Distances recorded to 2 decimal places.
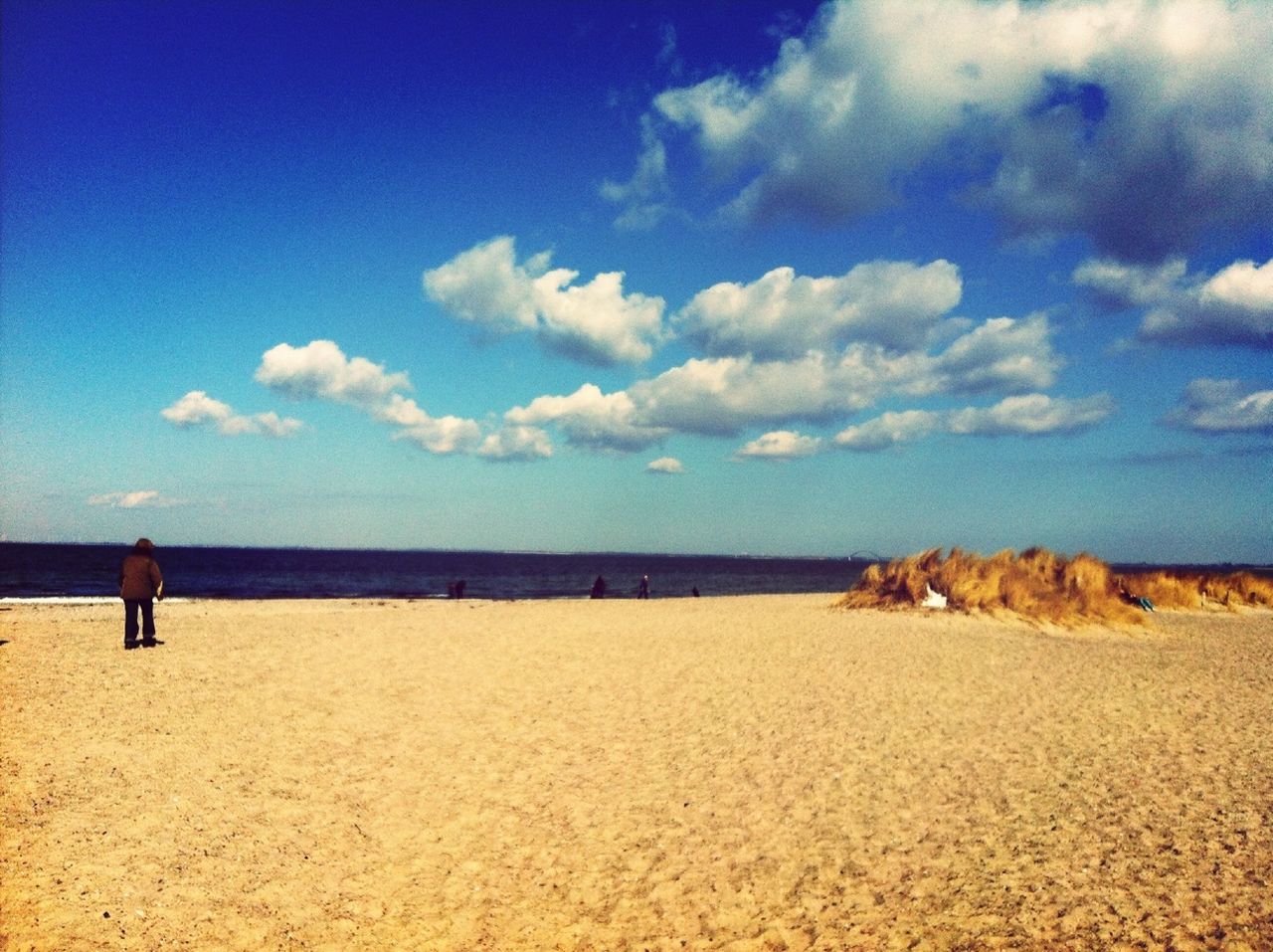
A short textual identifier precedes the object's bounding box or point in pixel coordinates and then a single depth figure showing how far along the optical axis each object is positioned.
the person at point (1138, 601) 27.83
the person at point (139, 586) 14.59
